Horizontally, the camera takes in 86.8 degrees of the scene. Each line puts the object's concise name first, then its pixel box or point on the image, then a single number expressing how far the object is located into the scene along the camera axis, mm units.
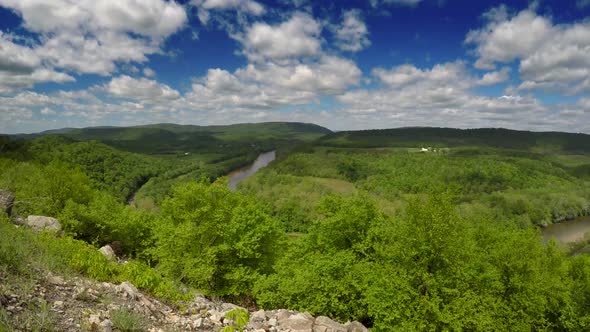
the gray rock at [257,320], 10289
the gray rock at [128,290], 9548
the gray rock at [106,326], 7262
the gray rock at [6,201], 16364
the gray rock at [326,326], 12281
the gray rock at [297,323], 11258
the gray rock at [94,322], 7152
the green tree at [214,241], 19297
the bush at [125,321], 7520
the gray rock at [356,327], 14286
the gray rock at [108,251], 15164
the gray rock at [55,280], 8625
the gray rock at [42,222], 17484
